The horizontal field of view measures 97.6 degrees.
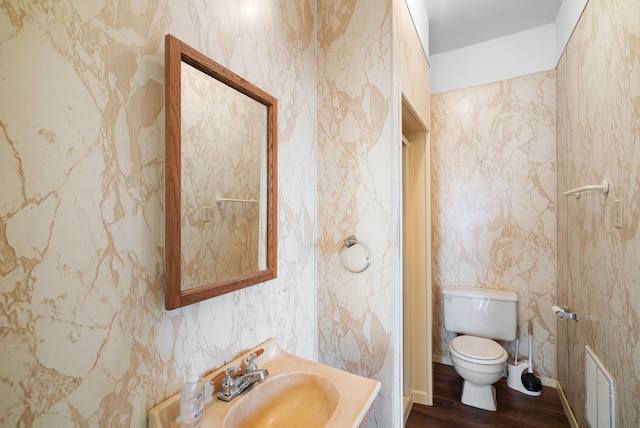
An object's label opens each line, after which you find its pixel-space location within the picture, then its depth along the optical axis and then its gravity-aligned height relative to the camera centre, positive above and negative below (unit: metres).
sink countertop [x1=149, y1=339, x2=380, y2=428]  0.76 -0.58
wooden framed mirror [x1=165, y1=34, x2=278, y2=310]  0.76 +0.13
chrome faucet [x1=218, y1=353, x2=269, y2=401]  0.88 -0.54
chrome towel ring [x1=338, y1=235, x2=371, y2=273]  1.37 -0.20
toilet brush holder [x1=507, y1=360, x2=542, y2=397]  2.25 -1.29
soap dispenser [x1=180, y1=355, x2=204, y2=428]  0.73 -0.48
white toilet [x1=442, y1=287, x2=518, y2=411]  1.96 -0.95
